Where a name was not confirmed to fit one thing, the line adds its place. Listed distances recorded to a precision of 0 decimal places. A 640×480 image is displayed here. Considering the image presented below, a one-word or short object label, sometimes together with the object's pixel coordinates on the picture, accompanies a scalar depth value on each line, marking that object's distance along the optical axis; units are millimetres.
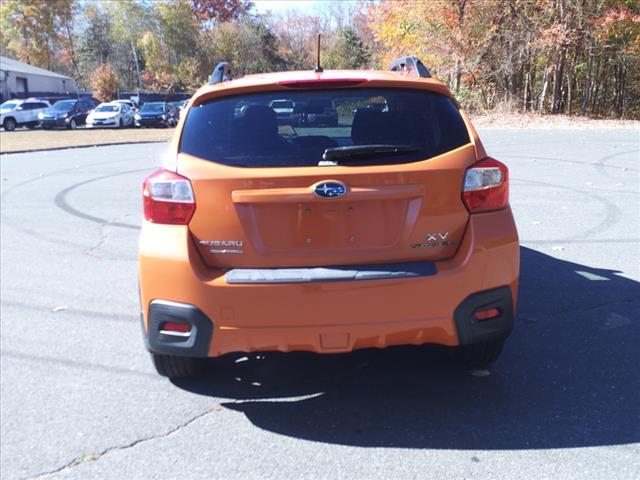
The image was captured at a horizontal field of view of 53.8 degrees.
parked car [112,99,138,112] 38000
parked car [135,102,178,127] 36375
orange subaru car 3105
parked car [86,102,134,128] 35219
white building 53219
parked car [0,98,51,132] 35406
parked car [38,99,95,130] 35281
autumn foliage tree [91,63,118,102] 58469
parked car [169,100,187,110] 38344
